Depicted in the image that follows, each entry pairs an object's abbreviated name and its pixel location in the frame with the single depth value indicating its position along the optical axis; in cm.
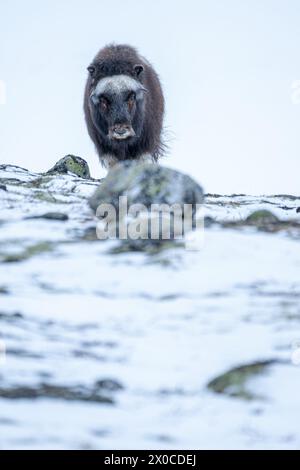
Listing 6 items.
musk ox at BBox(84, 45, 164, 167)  2541
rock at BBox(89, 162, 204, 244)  1568
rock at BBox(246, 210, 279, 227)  1614
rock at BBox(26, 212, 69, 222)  1584
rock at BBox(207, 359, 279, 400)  1072
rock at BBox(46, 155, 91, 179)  2636
